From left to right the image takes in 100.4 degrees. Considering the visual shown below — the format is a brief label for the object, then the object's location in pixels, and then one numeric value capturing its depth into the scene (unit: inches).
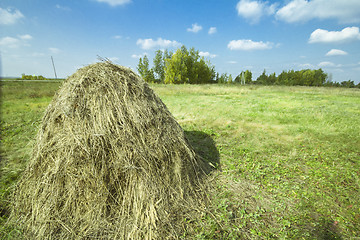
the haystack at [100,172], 103.5
